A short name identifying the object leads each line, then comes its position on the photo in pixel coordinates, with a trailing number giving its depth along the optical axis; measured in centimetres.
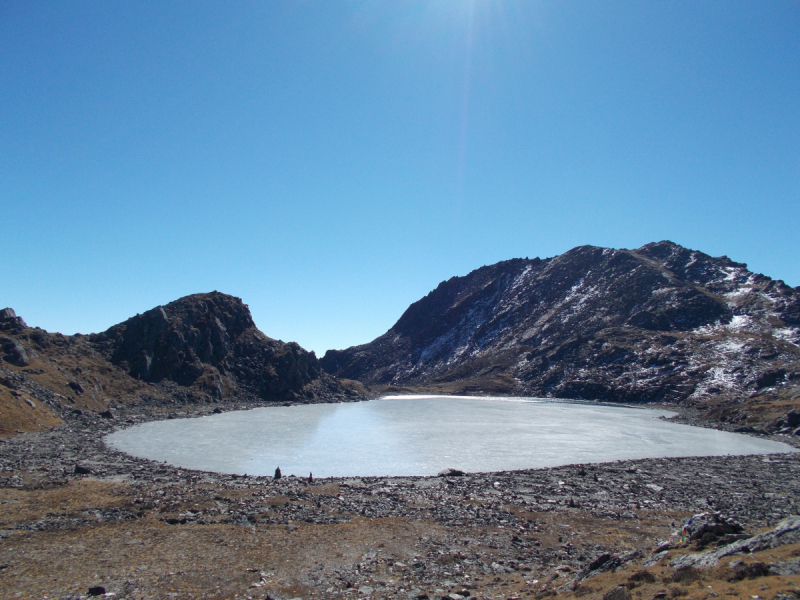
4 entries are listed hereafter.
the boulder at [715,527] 1914
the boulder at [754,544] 1570
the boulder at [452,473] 4405
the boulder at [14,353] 8524
